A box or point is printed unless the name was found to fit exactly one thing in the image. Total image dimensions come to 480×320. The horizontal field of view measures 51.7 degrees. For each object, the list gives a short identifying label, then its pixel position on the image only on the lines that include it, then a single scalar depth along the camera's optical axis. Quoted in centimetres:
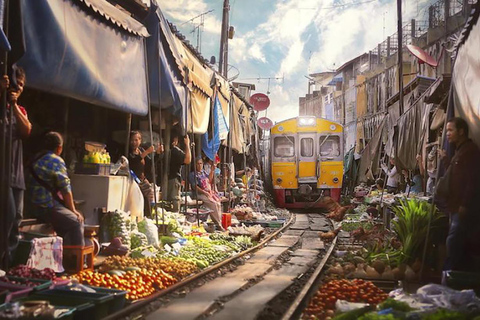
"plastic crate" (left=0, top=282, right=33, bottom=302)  381
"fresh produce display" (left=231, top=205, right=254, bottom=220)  1455
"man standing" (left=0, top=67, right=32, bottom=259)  478
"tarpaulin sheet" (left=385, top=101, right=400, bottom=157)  1376
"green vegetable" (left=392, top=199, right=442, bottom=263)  688
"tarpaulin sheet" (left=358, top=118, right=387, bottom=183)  1648
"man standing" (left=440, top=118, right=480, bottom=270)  563
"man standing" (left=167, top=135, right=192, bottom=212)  1013
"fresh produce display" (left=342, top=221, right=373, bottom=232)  1291
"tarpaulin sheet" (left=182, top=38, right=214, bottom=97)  1013
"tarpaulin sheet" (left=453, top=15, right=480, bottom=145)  490
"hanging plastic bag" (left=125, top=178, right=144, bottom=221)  771
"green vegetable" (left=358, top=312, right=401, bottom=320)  360
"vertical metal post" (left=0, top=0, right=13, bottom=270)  469
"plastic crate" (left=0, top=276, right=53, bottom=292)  402
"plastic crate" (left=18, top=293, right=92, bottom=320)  390
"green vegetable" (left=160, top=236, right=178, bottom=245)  795
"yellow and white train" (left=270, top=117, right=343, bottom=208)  1914
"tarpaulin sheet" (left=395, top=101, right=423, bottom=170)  1121
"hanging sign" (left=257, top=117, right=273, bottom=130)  2442
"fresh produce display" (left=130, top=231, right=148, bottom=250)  717
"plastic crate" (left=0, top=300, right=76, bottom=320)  349
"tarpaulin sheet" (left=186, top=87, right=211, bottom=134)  1021
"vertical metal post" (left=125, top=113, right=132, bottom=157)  869
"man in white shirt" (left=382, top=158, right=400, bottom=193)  1490
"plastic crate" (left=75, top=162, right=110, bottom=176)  701
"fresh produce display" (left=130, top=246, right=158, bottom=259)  680
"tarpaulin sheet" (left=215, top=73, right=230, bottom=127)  1317
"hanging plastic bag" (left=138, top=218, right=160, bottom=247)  750
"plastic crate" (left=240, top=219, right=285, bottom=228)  1385
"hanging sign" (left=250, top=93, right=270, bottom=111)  2331
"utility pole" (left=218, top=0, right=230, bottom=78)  1828
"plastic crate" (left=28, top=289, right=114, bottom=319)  405
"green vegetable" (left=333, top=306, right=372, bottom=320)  395
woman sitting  1131
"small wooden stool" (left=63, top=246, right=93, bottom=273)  570
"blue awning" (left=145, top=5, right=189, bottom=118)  793
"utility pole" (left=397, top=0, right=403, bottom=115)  1550
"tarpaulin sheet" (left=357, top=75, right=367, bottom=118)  3609
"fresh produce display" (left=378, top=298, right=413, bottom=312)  402
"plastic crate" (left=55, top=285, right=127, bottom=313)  440
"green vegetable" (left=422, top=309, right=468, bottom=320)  362
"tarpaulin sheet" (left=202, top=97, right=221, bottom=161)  1263
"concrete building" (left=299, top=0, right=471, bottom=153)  2147
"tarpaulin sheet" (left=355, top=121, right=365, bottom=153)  3432
